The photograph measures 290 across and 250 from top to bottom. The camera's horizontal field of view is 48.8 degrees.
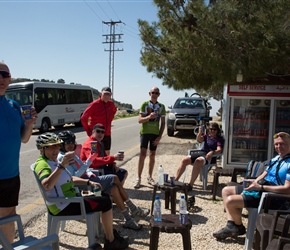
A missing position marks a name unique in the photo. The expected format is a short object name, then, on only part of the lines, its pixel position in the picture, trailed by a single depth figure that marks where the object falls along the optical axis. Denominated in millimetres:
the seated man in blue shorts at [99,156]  4684
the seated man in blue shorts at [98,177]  4090
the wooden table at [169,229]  3189
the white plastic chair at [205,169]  6078
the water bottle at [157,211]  3379
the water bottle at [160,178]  4930
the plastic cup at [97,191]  3791
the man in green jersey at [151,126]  6223
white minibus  16219
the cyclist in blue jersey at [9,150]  2777
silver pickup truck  14378
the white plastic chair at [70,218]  3344
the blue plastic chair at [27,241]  2311
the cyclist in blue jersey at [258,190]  3734
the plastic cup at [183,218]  3272
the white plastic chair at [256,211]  3472
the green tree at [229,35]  5145
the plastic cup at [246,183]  3930
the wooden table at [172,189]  4672
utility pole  42031
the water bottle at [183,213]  3258
